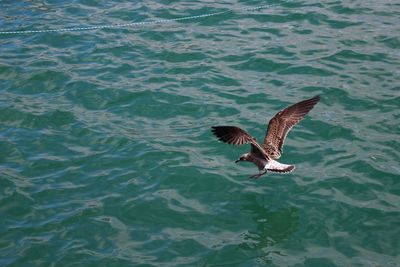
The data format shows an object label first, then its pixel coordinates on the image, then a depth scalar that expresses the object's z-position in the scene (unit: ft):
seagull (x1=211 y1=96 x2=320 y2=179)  43.50
